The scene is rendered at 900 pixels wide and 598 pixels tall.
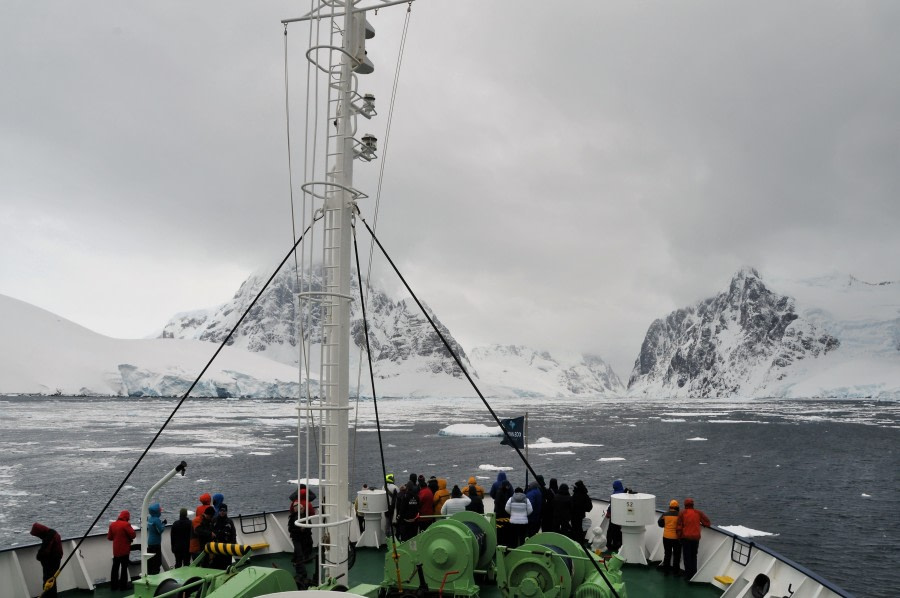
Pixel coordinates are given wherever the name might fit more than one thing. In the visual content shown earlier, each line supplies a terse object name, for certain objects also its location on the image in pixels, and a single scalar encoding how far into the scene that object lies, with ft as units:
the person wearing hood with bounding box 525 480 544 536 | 36.14
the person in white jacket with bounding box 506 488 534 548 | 33.88
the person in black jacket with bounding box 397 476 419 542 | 36.55
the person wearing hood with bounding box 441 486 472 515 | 35.12
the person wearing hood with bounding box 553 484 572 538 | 36.17
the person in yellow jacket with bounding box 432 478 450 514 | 37.81
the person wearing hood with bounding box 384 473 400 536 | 38.16
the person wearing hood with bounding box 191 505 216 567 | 31.45
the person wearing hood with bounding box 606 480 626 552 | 39.83
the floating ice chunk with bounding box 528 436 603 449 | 200.34
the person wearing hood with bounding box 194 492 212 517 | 32.27
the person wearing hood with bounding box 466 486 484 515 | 36.52
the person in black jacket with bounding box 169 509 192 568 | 32.81
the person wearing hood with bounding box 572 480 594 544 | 38.11
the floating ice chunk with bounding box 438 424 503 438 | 245.45
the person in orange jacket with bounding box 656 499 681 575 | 34.91
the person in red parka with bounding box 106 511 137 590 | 31.81
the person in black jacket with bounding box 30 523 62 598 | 29.35
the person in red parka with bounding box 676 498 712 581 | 34.04
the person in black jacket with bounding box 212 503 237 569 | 31.07
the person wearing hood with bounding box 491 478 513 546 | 35.86
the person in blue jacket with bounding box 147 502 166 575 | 32.58
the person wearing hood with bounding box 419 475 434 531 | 37.65
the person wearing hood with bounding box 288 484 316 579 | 31.63
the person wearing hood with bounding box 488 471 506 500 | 38.27
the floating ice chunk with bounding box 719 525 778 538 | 75.60
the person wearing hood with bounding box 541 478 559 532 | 36.37
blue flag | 42.88
